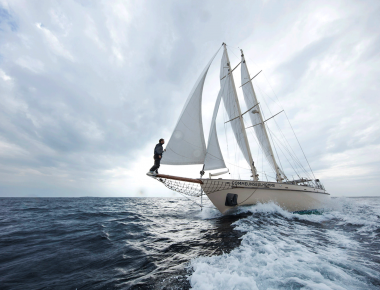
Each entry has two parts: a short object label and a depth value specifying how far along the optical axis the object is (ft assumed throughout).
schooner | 29.68
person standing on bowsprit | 26.61
